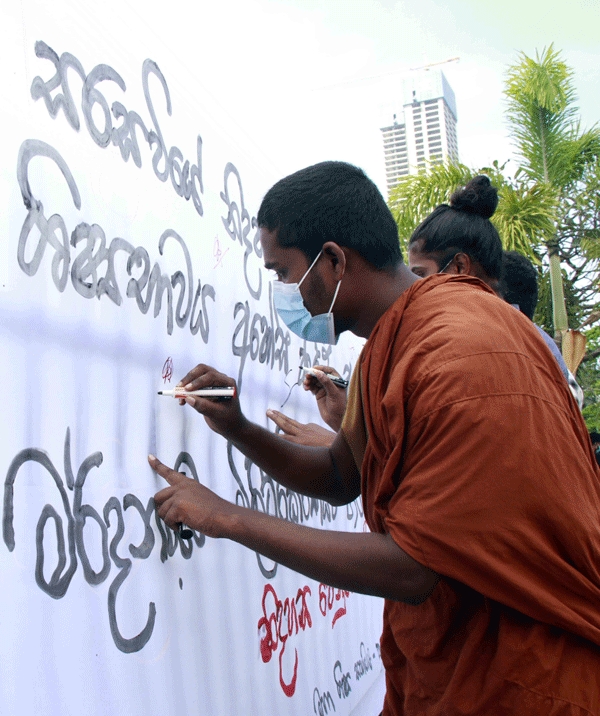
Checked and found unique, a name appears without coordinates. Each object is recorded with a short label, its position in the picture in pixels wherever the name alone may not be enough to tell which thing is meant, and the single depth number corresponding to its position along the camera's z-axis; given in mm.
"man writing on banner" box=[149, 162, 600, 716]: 1041
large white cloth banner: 1146
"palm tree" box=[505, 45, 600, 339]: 8820
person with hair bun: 2252
